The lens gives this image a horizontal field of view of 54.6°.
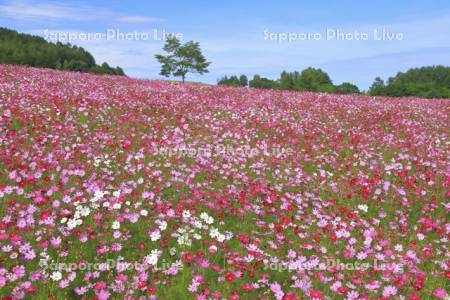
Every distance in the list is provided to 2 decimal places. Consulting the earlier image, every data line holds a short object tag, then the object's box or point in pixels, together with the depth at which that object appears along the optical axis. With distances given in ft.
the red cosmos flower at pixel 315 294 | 15.94
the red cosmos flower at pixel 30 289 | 15.24
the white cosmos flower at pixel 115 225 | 20.08
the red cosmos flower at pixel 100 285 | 16.05
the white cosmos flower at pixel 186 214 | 21.47
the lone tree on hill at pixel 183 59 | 281.74
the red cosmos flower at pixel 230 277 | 17.37
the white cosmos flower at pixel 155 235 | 19.63
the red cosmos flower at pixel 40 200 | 21.30
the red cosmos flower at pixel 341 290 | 17.08
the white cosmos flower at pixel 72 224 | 19.72
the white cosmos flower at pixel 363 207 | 25.62
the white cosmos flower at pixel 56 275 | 16.60
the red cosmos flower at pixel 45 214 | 19.89
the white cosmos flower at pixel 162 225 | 20.67
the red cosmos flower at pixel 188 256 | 18.29
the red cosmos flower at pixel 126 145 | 34.83
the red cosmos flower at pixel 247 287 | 16.18
